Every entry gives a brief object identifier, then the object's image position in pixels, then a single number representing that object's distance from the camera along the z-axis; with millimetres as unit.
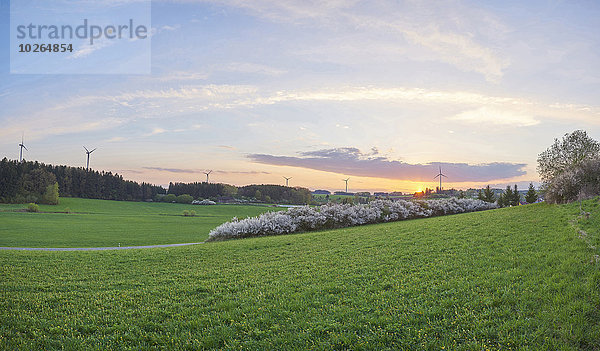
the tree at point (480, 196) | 57088
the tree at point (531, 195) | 52450
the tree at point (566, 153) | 37094
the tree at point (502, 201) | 54156
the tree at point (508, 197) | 54594
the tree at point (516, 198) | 54500
